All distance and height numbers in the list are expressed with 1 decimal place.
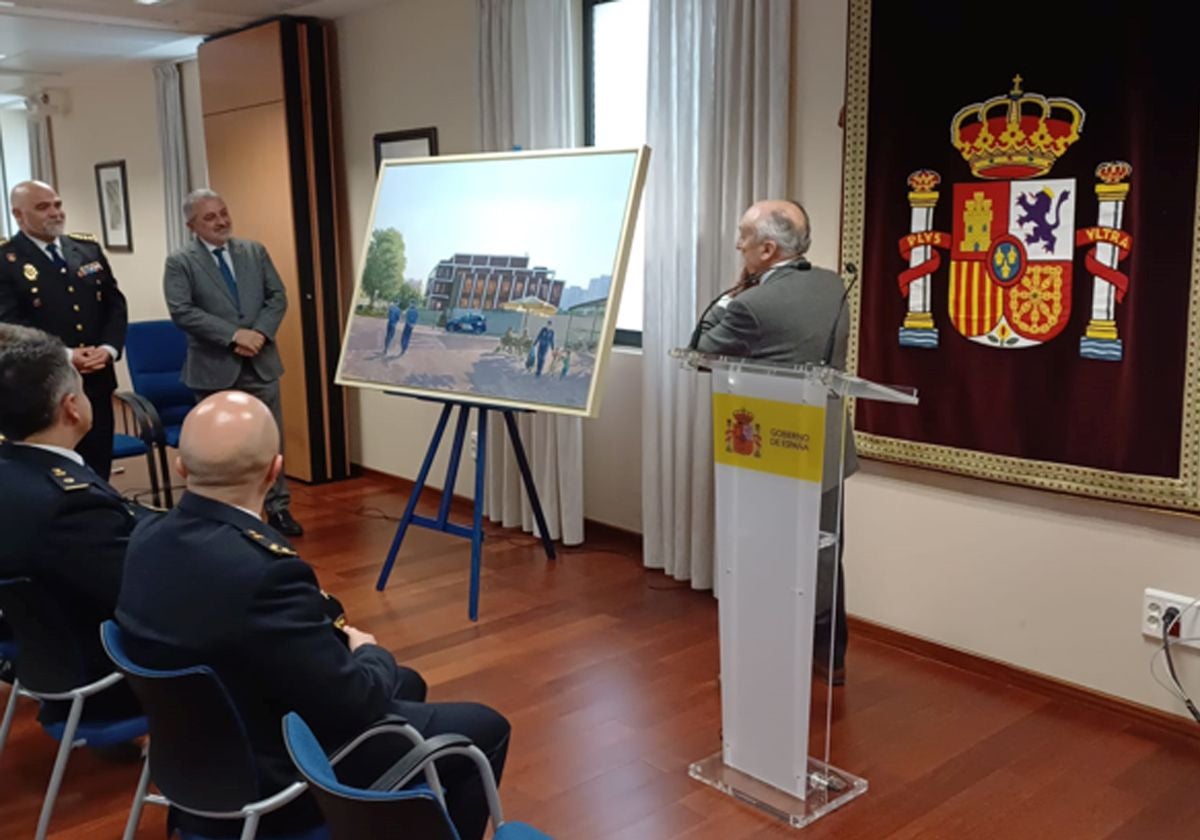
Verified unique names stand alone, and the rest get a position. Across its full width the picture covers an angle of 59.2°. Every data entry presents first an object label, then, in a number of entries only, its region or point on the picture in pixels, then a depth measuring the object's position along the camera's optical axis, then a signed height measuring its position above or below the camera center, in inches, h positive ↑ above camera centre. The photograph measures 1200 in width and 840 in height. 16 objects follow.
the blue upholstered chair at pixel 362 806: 55.6 -29.7
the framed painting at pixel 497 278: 155.7 -6.1
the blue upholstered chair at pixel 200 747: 67.0 -32.9
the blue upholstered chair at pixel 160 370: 212.4 -25.3
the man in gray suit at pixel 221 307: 195.5 -12.0
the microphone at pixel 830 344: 102.2 -10.7
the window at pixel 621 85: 186.9 +27.1
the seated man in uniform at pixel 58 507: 89.8 -22.7
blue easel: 163.2 -40.6
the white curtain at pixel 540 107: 189.6 +24.0
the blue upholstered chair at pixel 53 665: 87.7 -35.1
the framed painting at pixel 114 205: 338.3 +12.5
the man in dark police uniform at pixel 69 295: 179.2 -8.6
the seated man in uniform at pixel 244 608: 68.0 -23.6
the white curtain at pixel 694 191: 154.0 +6.8
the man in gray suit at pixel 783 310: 125.9 -8.9
